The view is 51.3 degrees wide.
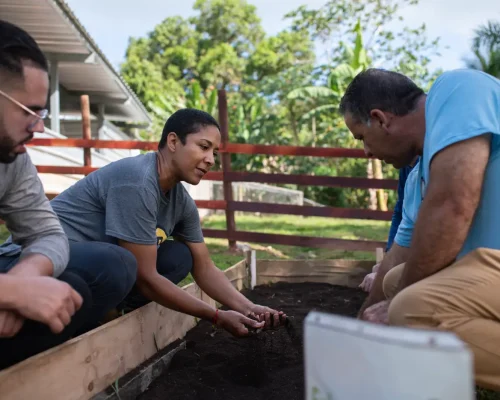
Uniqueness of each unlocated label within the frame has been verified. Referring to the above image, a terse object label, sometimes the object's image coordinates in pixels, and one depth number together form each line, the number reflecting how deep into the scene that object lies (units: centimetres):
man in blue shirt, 140
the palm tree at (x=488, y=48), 1268
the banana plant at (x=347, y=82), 1292
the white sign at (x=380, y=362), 74
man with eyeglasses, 137
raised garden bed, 156
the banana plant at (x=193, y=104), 1612
